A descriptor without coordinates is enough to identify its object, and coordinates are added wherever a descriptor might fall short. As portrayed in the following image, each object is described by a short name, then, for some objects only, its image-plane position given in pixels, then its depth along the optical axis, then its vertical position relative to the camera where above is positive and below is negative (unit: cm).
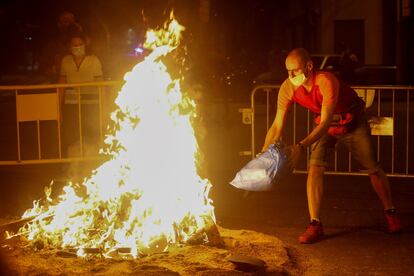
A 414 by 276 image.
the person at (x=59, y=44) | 1148 +91
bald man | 731 -21
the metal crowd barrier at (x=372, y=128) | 1020 -47
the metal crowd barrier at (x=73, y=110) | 1090 -9
